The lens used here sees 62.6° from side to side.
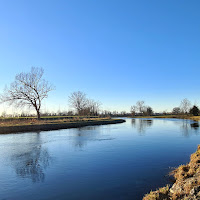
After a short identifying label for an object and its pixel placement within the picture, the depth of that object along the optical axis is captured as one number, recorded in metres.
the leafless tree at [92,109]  73.11
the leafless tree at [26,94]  33.28
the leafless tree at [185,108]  76.62
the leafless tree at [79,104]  64.06
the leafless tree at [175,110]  101.60
